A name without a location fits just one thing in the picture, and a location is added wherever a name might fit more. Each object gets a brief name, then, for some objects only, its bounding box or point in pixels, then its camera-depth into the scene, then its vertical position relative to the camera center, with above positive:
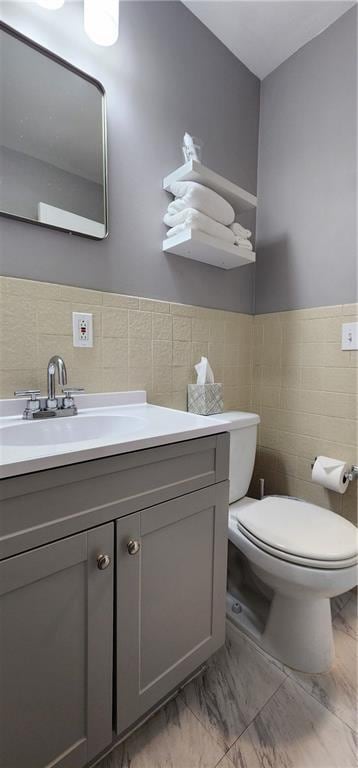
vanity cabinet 0.56 -0.47
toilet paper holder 1.30 -0.43
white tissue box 1.32 -0.13
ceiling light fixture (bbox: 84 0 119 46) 0.94 +1.02
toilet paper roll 1.28 -0.43
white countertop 0.57 -0.15
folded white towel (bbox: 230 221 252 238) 1.34 +0.58
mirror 0.90 +0.69
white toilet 0.91 -0.57
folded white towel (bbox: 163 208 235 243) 1.16 +0.54
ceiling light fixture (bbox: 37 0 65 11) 0.91 +1.03
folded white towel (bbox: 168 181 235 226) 1.17 +0.62
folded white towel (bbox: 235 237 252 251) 1.36 +0.53
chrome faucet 0.90 -0.10
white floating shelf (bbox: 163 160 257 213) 1.17 +0.71
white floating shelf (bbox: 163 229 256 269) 1.18 +0.47
